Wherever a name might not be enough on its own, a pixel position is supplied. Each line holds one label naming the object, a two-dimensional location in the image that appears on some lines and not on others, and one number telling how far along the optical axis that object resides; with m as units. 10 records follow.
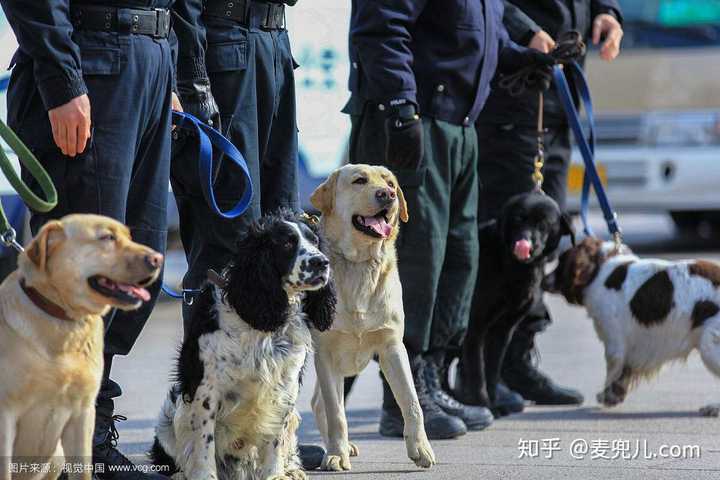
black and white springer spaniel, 8.27
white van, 23.98
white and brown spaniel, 12.34
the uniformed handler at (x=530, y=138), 12.66
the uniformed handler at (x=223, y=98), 9.15
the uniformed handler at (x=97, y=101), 7.64
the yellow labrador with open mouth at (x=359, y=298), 9.59
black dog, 11.86
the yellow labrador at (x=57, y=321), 6.81
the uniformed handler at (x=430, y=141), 10.62
